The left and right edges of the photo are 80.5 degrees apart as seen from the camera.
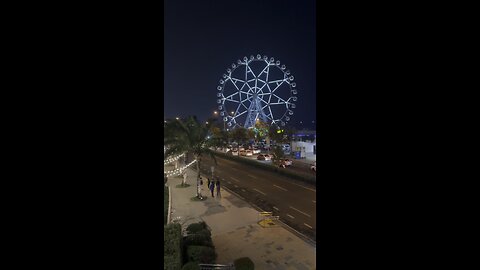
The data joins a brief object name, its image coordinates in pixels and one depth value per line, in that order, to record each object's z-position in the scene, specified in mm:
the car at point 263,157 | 28819
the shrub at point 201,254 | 6537
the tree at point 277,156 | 22375
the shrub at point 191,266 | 5512
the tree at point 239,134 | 40056
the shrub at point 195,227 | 7969
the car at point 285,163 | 23319
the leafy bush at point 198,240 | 7152
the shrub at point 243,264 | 6270
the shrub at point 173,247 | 5613
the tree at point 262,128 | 34406
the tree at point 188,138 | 14000
